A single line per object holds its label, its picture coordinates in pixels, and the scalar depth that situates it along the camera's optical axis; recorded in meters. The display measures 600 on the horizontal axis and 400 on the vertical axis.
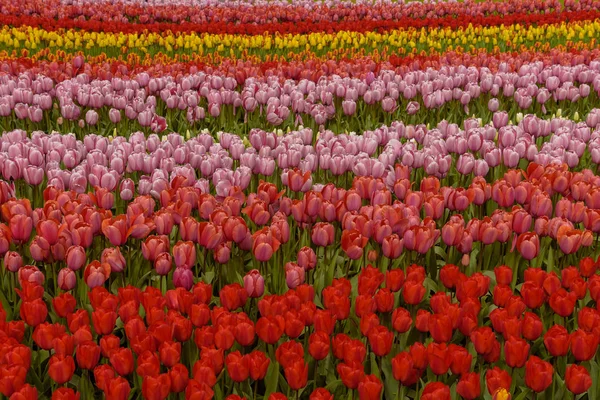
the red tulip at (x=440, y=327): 2.84
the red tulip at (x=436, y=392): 2.49
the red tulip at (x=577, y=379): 2.59
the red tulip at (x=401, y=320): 2.94
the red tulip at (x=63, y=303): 3.10
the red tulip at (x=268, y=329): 2.85
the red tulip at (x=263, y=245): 3.59
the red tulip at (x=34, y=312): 2.96
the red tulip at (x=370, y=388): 2.52
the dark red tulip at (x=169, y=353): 2.71
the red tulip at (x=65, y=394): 2.45
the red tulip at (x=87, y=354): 2.74
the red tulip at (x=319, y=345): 2.77
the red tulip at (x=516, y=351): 2.74
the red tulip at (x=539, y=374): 2.59
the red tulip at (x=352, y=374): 2.63
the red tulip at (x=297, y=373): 2.59
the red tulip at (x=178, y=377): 2.59
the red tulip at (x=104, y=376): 2.56
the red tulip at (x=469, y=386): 2.55
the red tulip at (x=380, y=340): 2.76
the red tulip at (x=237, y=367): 2.64
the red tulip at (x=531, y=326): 2.90
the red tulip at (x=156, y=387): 2.46
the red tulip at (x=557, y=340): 2.76
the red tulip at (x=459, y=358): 2.68
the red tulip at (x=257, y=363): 2.64
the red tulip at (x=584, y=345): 2.76
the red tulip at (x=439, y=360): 2.69
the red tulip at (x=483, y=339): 2.81
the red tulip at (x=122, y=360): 2.66
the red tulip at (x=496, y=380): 2.60
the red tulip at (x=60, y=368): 2.62
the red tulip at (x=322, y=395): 2.51
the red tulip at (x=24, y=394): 2.43
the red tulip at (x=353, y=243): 3.64
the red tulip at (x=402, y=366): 2.65
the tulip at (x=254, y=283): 3.30
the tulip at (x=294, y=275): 3.45
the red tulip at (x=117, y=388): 2.51
